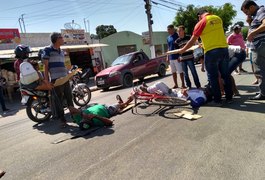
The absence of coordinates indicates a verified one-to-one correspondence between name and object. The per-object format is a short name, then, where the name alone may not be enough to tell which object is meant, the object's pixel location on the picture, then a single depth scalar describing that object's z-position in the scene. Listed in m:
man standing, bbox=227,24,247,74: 6.96
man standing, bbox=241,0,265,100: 3.81
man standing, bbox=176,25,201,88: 5.35
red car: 9.12
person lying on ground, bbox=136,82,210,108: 4.28
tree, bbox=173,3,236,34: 27.42
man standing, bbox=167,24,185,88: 6.05
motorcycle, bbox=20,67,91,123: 4.86
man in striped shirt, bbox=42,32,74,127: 4.22
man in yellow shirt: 4.00
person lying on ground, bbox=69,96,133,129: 3.88
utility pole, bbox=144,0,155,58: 17.55
